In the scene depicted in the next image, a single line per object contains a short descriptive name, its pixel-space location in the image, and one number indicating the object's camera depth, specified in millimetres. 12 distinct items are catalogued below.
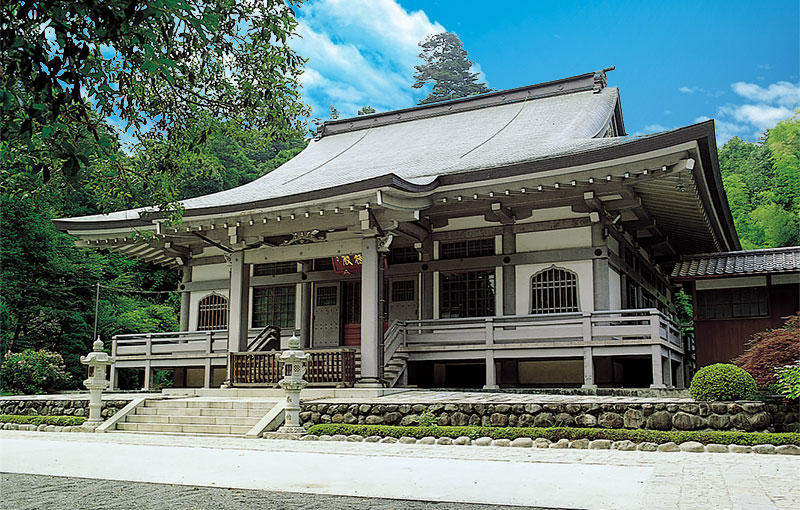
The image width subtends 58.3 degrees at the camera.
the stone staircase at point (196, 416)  12930
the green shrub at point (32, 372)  19875
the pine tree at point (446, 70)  56906
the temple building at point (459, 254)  14289
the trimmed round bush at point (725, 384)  10117
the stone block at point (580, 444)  10039
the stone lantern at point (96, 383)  14016
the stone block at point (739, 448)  9270
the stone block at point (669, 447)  9601
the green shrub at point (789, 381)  9984
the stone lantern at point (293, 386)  12125
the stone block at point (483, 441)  10617
